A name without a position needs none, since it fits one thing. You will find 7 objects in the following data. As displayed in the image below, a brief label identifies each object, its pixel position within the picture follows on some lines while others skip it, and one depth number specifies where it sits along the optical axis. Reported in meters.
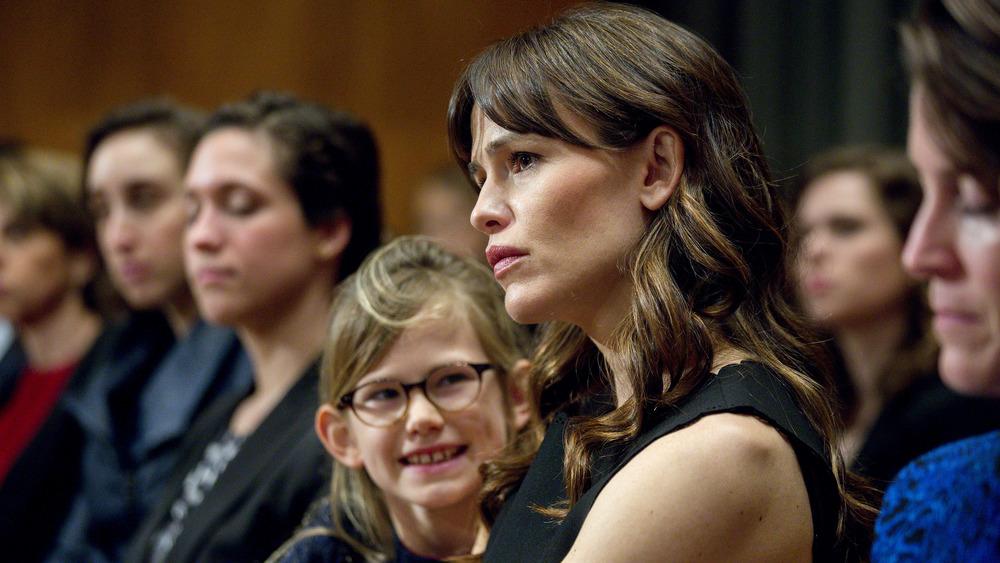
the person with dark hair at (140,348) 4.94
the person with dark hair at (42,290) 5.94
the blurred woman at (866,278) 5.12
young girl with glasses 2.77
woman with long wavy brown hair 2.00
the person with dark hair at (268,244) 4.11
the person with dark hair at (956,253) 1.68
